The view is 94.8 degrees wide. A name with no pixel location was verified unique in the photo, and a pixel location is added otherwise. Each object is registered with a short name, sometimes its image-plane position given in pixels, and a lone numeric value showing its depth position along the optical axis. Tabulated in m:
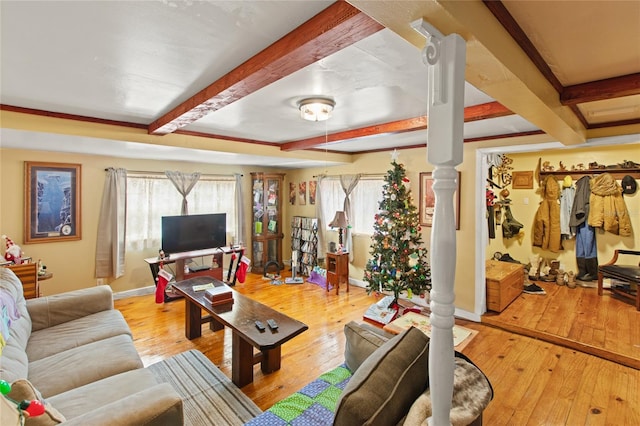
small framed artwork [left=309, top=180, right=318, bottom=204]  5.81
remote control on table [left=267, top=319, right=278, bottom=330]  2.46
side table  4.75
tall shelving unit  5.64
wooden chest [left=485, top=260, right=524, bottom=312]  3.75
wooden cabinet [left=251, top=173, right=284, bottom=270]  5.79
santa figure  3.40
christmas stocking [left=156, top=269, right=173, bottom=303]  4.14
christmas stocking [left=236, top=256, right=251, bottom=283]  5.06
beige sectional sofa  1.39
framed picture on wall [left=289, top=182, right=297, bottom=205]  6.32
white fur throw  1.12
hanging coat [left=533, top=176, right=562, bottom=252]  5.04
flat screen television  4.56
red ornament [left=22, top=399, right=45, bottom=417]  1.12
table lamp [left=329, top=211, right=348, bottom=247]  4.70
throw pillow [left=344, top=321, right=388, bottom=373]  1.84
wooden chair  3.74
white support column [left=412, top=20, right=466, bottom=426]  0.92
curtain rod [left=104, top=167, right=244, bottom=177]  4.50
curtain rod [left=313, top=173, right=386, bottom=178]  4.68
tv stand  4.38
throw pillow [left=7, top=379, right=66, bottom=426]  1.24
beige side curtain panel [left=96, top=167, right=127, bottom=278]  4.25
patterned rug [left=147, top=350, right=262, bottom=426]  2.13
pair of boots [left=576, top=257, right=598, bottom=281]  4.71
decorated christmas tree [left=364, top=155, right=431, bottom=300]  3.62
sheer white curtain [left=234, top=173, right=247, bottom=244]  5.61
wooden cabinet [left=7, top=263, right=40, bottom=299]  3.21
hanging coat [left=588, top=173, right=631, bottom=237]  4.44
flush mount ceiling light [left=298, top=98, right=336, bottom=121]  2.15
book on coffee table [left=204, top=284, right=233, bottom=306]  2.95
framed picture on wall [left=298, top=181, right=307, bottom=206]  6.04
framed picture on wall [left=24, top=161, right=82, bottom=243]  3.76
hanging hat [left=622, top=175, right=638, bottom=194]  4.35
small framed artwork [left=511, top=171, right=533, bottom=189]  5.29
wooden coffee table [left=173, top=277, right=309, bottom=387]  2.35
